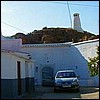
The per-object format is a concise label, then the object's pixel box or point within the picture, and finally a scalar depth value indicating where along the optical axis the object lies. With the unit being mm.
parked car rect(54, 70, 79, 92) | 12450
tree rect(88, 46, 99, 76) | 11026
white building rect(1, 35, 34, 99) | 9489
